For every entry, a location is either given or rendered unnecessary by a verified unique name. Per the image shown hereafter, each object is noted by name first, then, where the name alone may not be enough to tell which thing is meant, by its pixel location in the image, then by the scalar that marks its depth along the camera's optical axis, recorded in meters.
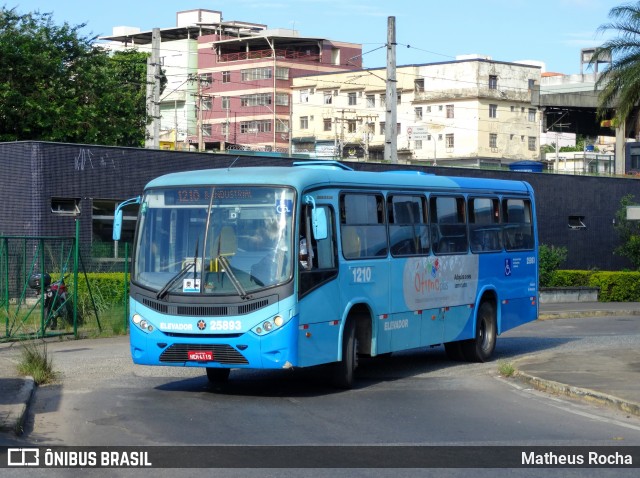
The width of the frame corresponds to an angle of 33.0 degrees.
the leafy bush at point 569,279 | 41.50
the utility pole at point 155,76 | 41.66
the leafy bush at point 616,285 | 42.22
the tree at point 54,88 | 49.25
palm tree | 42.66
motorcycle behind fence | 22.20
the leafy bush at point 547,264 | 41.22
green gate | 21.58
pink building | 102.31
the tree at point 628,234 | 45.53
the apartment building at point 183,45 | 105.50
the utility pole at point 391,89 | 38.66
